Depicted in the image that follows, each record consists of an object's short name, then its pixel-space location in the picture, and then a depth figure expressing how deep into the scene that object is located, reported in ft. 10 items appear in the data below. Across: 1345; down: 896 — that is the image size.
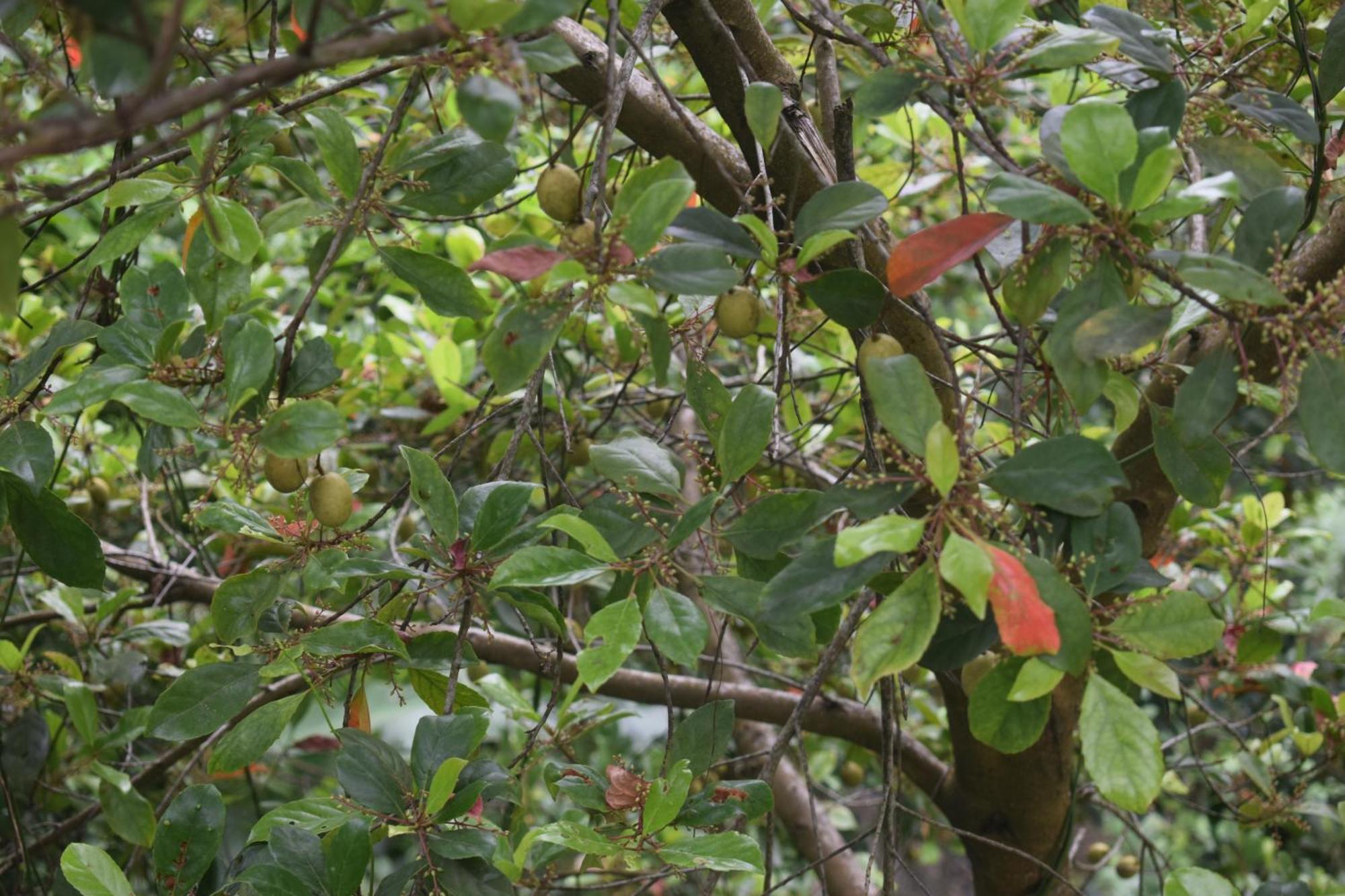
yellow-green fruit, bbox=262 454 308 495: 6.30
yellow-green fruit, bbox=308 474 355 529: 6.36
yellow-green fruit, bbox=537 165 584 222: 6.20
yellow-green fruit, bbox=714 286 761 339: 6.38
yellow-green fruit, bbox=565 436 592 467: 8.49
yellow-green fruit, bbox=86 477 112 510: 9.35
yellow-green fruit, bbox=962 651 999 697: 6.58
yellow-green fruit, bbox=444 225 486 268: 9.31
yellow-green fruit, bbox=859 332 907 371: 6.22
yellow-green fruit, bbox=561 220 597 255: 5.90
